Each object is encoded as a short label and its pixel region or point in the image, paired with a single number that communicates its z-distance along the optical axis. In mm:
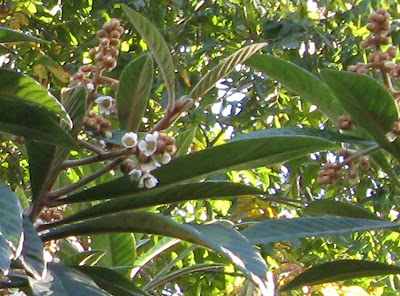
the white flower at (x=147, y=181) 1253
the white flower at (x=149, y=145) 1229
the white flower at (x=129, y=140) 1243
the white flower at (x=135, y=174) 1251
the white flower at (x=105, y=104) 1342
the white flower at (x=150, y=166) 1237
